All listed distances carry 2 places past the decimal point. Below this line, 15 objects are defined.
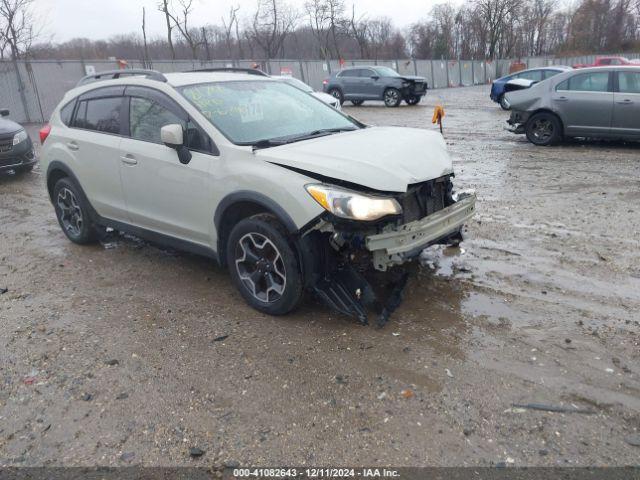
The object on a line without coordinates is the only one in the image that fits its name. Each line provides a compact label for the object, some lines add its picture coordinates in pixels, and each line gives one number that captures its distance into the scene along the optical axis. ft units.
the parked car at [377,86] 74.69
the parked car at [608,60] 91.23
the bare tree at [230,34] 201.46
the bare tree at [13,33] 97.04
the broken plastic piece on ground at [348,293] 12.19
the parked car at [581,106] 32.76
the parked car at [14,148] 31.50
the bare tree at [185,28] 143.11
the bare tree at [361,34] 225.15
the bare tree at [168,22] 139.25
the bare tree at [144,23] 148.68
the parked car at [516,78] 61.77
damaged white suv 11.59
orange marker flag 34.74
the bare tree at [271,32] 192.54
